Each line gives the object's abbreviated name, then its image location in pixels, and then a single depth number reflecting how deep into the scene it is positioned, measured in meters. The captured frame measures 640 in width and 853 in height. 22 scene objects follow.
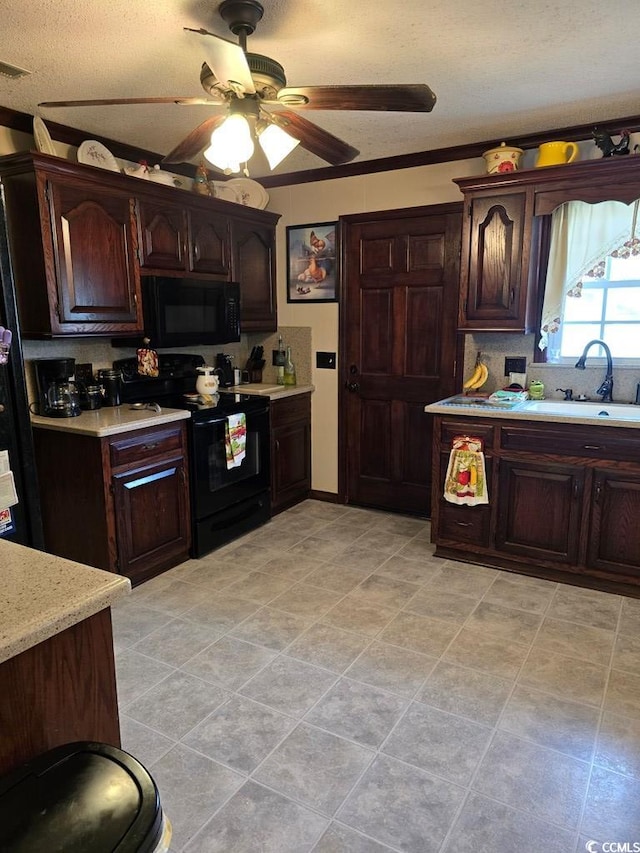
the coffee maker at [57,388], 2.87
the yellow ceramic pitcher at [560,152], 2.98
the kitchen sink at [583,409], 2.98
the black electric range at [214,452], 3.27
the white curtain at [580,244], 2.99
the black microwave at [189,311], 3.20
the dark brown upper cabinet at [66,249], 2.66
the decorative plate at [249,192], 4.05
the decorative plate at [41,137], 2.76
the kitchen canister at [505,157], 3.11
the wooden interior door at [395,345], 3.69
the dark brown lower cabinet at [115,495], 2.74
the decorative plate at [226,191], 3.98
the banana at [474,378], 3.53
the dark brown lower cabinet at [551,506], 2.77
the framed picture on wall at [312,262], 4.05
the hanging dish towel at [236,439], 3.40
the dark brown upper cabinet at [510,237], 2.94
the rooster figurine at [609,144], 2.83
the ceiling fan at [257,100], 1.71
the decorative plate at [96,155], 3.00
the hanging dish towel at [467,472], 3.10
